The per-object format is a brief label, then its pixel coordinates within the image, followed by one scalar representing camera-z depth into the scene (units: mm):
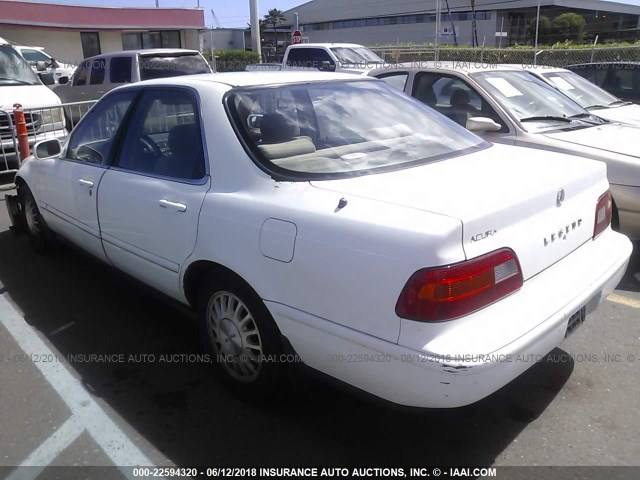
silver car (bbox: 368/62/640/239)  4859
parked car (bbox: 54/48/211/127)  11836
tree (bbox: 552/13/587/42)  47125
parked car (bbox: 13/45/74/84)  19175
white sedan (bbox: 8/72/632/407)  2268
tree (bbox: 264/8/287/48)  88325
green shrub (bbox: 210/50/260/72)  29758
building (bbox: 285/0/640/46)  55672
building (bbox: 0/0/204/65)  26578
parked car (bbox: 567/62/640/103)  9781
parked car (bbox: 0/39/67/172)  8758
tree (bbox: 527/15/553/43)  47062
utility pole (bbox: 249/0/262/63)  26969
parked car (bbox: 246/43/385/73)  15422
